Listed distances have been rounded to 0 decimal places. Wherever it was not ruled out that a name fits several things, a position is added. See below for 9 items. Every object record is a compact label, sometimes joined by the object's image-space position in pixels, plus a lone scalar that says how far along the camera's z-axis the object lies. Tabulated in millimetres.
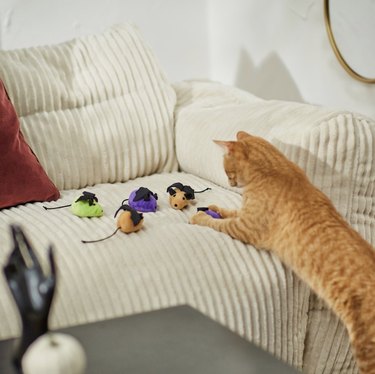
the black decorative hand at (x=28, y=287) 1292
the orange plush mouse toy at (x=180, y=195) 2121
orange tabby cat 1795
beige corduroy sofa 1861
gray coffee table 1341
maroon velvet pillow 2154
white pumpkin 1229
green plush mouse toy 2027
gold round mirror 2438
